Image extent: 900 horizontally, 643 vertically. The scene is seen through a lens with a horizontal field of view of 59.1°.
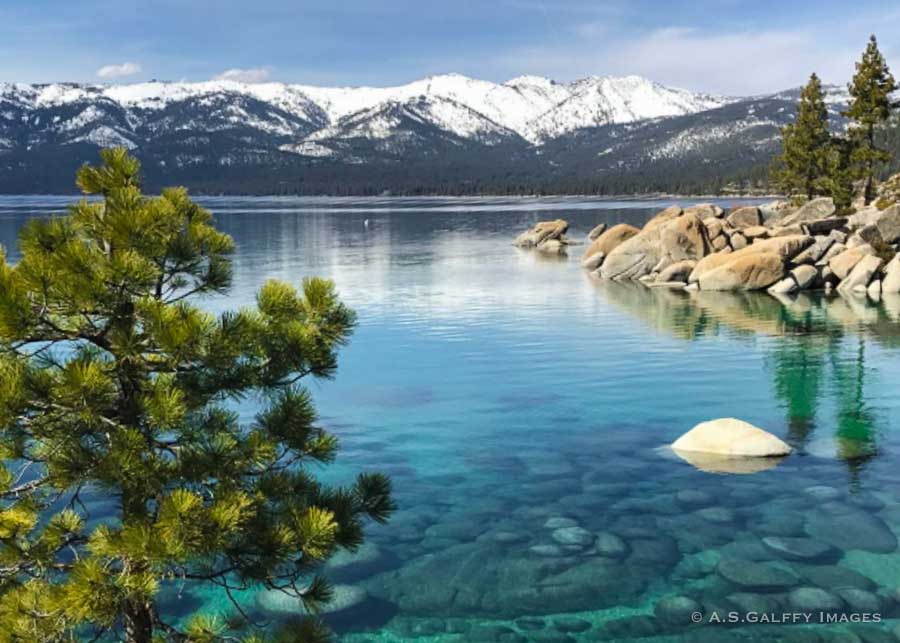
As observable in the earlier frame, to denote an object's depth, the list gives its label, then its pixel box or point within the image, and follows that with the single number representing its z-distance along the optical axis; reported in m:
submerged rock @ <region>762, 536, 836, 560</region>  17.17
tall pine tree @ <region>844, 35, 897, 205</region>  73.81
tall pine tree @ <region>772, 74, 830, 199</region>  83.56
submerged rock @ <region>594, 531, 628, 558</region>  17.66
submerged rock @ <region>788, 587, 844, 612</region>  14.98
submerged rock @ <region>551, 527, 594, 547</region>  18.28
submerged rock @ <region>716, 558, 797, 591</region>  15.92
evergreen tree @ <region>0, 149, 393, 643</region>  7.79
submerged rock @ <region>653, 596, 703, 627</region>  14.91
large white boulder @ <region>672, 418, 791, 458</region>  23.62
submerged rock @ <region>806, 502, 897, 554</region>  17.55
